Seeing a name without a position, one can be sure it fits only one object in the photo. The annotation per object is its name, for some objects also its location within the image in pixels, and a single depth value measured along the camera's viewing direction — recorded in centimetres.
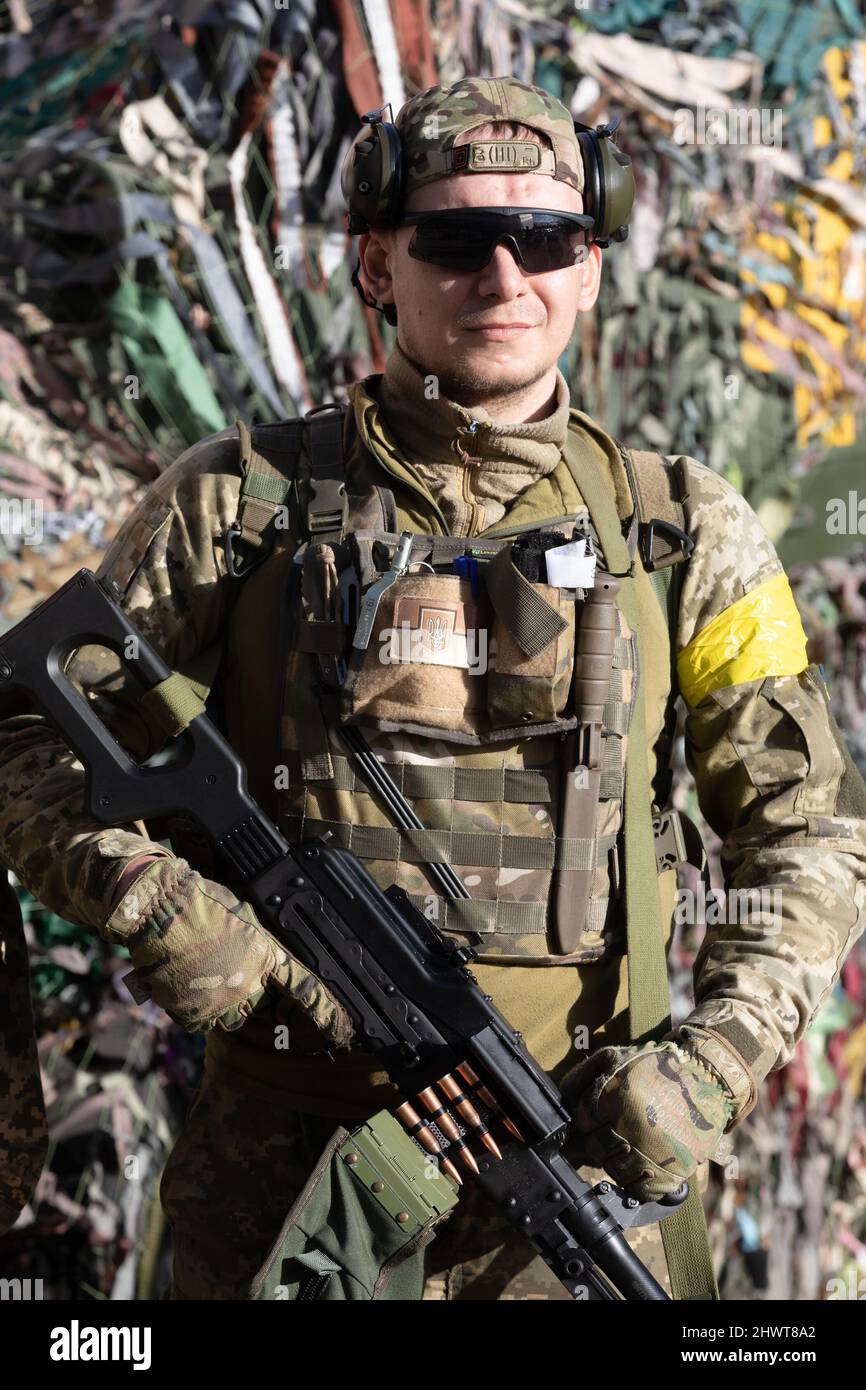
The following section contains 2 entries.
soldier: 221
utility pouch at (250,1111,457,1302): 208
